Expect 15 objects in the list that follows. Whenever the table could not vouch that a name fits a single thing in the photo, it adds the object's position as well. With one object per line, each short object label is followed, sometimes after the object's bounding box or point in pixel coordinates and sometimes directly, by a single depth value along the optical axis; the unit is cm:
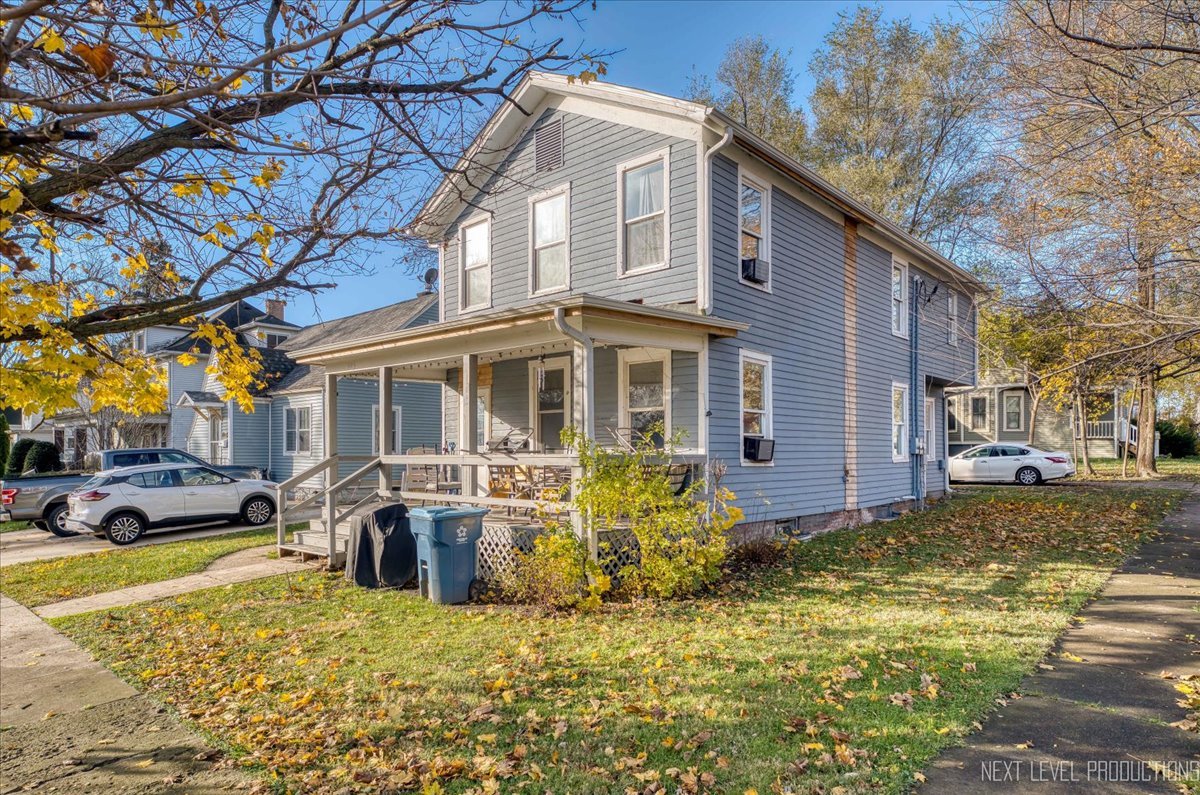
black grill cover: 887
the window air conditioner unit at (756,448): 1070
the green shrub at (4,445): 2377
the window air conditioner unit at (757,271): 1089
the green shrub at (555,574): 750
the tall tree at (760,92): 2662
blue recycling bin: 798
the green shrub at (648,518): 768
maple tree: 344
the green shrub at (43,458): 2771
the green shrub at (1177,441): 3638
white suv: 1373
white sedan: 2316
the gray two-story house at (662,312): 965
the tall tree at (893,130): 2458
